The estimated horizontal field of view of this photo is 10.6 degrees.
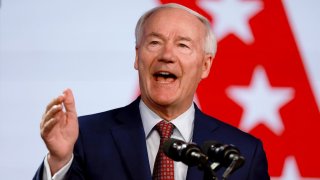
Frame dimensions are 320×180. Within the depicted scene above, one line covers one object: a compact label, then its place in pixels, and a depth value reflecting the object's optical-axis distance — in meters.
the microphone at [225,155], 3.39
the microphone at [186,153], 3.38
